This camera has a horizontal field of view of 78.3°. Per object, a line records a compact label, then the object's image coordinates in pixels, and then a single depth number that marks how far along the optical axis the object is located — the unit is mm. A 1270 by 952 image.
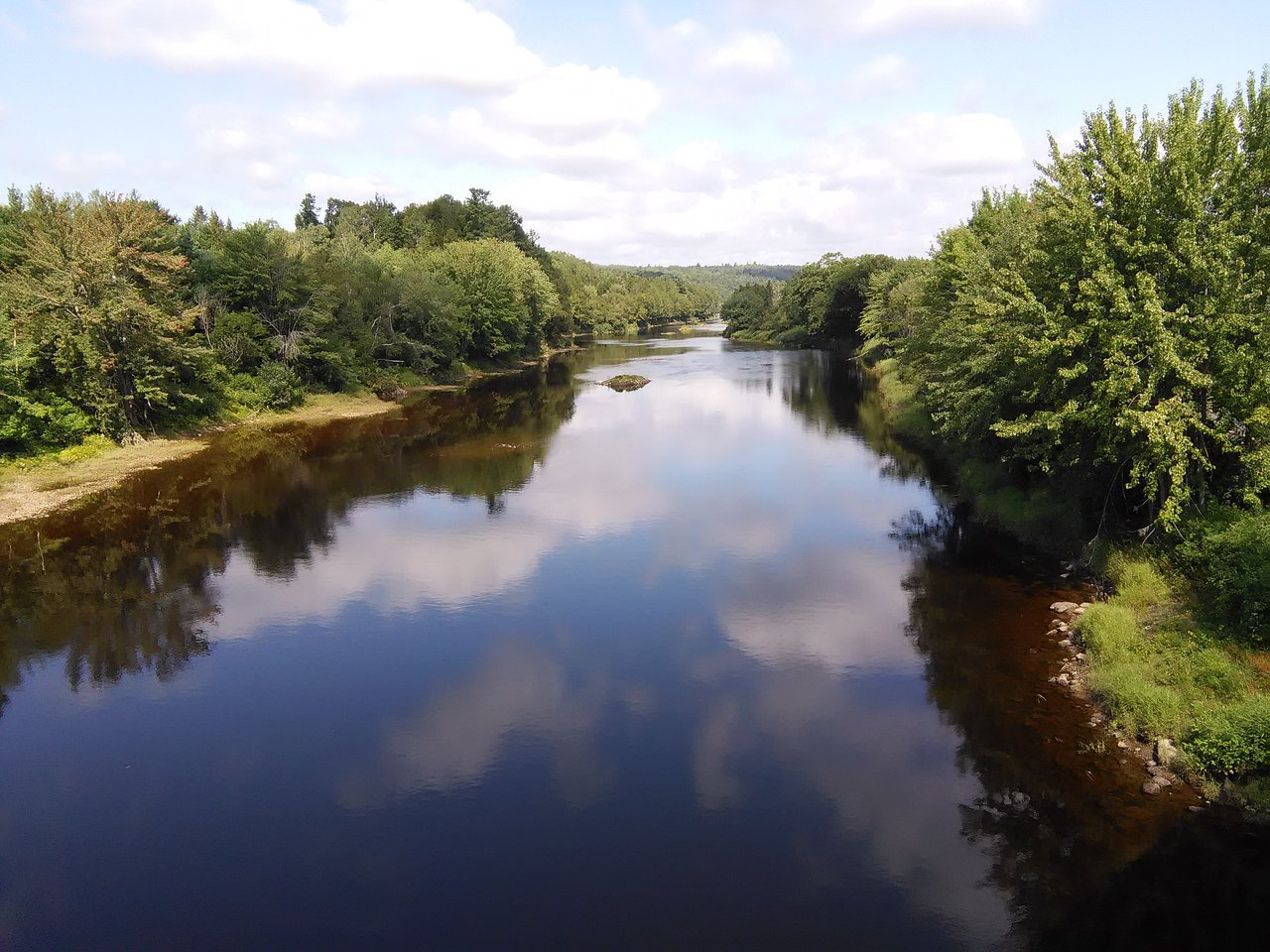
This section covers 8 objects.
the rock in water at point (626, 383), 66375
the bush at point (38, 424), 33094
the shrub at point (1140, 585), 18453
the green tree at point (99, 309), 35500
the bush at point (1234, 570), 15664
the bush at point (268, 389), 48844
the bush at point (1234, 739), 13266
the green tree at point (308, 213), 113369
